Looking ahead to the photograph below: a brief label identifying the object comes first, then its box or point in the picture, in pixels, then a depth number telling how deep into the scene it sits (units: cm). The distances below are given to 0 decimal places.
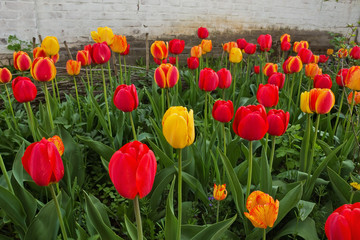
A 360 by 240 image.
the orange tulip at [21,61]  168
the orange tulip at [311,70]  202
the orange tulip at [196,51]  244
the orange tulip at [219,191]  103
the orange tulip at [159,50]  199
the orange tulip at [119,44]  195
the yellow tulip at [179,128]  74
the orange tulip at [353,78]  153
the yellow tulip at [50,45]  179
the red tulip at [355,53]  262
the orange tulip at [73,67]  189
